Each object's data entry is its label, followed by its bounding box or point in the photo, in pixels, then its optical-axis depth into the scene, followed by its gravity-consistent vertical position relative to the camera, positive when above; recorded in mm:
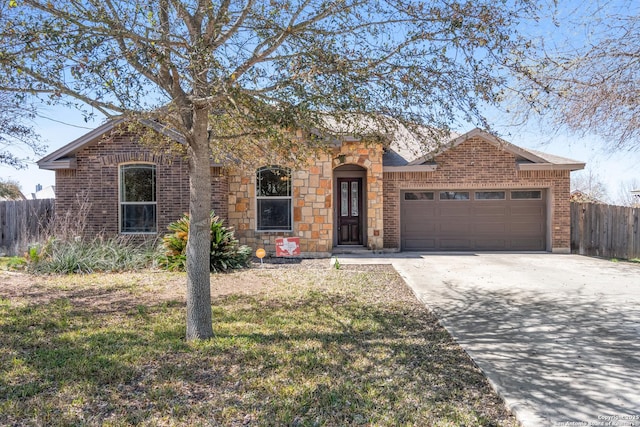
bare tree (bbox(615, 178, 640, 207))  29680 +769
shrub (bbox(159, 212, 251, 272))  9891 -973
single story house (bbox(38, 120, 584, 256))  12555 +416
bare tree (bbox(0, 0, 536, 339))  4242 +1524
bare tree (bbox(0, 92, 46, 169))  7281 +1457
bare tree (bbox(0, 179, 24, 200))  17875 +794
